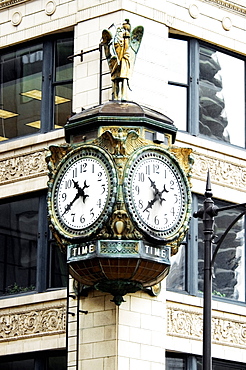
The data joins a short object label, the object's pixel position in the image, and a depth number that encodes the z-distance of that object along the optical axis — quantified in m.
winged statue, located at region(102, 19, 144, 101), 22.67
